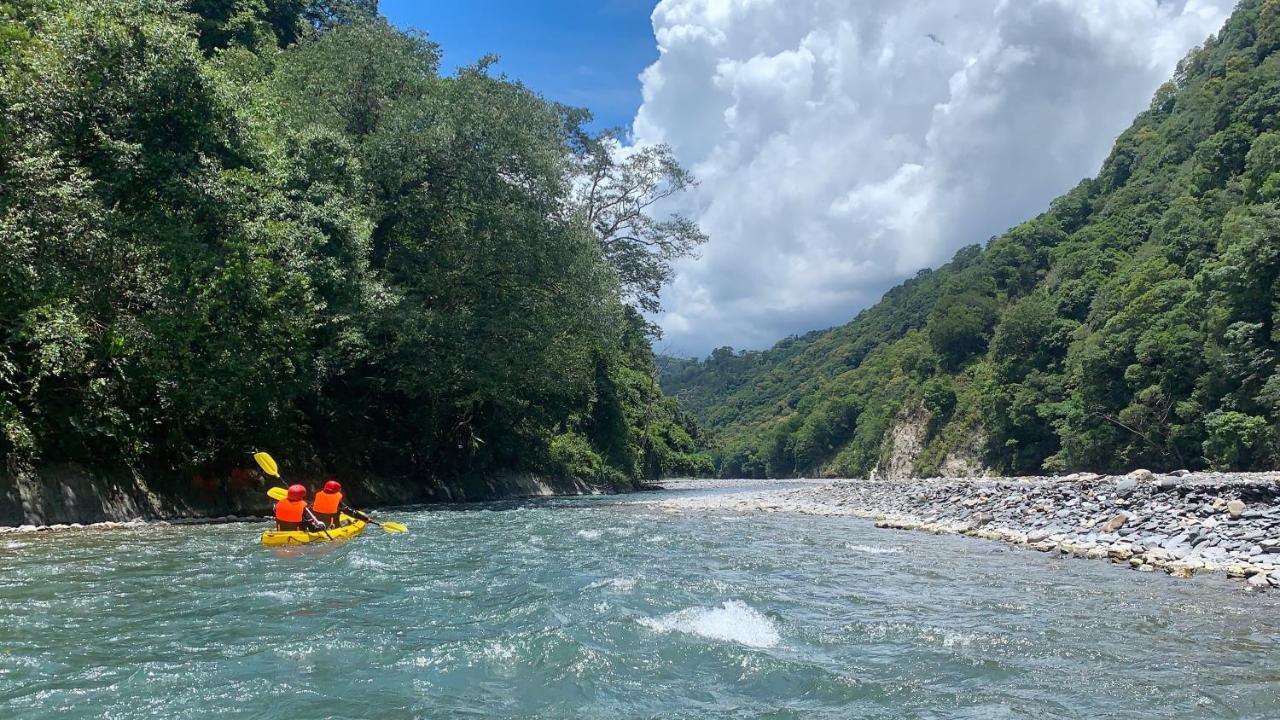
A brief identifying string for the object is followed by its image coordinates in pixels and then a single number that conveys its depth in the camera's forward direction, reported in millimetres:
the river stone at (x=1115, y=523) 13219
